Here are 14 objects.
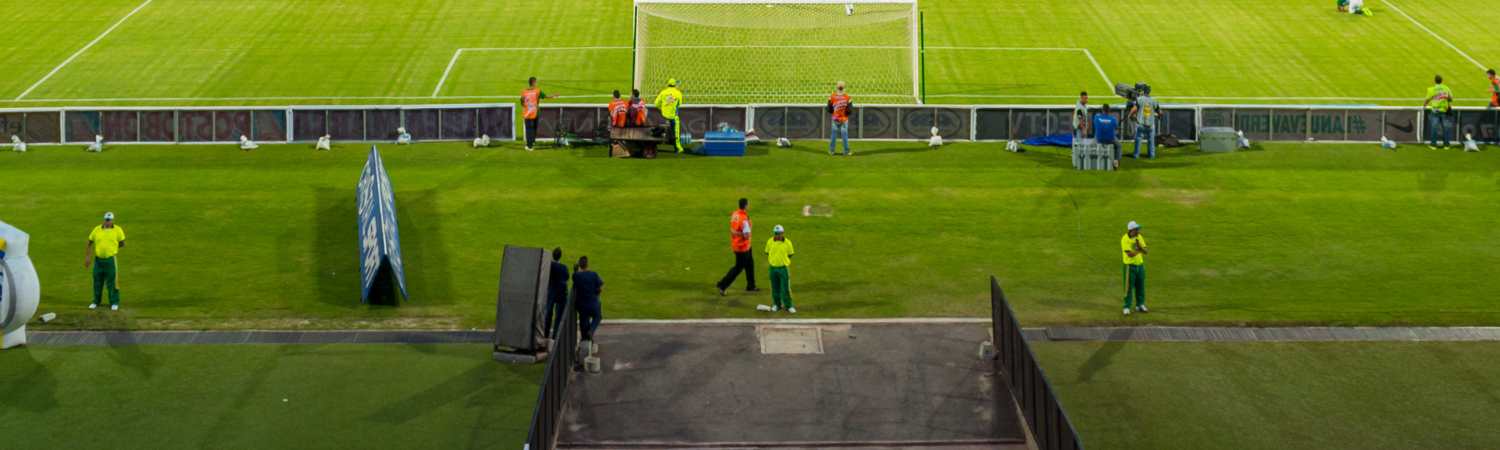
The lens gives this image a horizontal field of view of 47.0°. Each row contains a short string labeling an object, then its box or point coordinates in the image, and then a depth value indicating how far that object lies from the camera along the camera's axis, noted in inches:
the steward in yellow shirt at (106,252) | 1053.8
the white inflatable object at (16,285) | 947.3
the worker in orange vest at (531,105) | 1598.2
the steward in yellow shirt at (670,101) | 1551.4
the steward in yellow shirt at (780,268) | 1043.3
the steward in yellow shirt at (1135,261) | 1039.6
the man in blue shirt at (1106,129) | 1478.8
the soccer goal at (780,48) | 1865.2
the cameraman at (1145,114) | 1546.5
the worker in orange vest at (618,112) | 1555.1
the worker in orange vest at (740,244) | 1072.2
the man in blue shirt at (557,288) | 976.3
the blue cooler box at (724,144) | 1583.4
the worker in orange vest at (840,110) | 1566.2
